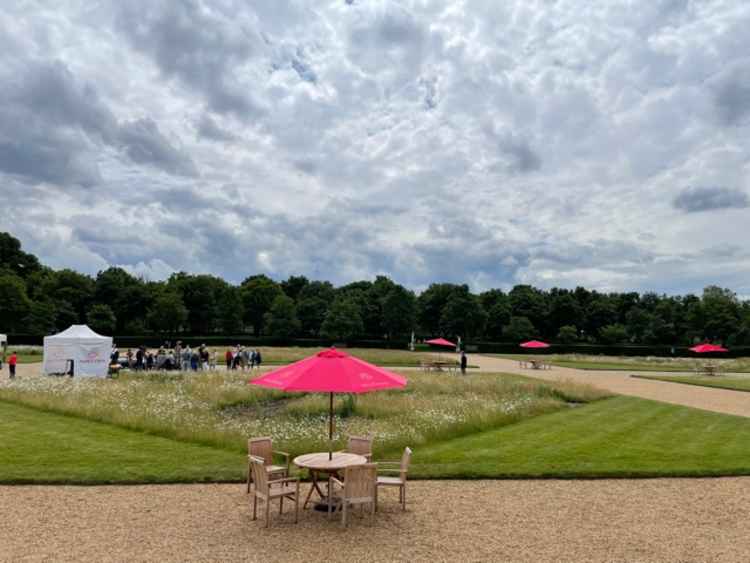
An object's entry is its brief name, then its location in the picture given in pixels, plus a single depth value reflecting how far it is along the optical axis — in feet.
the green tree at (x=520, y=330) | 288.71
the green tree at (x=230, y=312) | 295.07
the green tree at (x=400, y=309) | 296.10
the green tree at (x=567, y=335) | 275.69
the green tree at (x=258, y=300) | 328.45
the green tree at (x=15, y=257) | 302.66
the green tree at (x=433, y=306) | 331.98
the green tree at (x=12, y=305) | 233.96
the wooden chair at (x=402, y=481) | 31.65
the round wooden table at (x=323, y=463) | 30.53
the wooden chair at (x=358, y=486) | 28.76
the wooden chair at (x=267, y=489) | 29.12
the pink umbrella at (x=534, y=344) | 173.53
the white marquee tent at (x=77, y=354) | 98.73
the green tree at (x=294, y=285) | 393.29
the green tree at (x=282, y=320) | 285.64
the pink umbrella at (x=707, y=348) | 165.48
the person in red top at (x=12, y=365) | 98.02
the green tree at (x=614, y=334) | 296.92
